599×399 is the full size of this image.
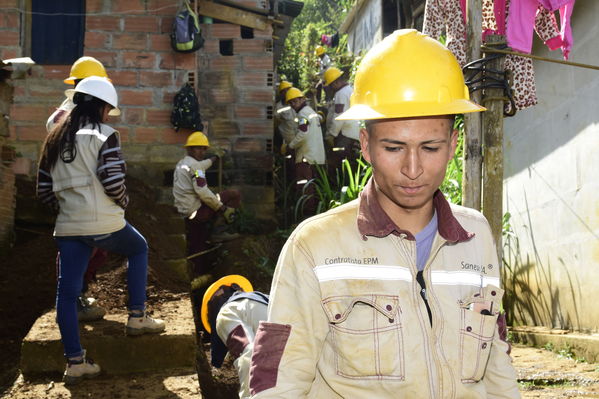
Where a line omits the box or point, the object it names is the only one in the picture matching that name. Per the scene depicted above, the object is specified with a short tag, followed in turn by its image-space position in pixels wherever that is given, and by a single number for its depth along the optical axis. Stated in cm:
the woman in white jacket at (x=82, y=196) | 466
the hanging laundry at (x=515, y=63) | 496
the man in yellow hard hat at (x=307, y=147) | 1175
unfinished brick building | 981
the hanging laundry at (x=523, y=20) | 490
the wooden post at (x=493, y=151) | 460
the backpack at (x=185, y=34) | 980
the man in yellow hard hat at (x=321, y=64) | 1729
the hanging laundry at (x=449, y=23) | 496
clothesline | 448
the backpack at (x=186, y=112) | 982
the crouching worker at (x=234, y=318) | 432
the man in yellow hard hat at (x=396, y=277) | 211
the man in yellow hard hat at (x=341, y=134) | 1242
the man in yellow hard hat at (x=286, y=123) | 1293
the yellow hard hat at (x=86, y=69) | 672
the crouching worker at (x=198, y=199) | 962
